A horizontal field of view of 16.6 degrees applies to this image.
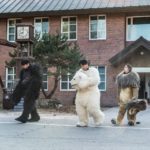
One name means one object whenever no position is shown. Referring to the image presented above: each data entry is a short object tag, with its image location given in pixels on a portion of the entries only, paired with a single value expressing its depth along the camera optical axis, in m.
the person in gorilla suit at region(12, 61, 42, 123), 13.15
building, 30.55
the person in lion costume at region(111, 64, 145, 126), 13.13
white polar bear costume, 12.47
